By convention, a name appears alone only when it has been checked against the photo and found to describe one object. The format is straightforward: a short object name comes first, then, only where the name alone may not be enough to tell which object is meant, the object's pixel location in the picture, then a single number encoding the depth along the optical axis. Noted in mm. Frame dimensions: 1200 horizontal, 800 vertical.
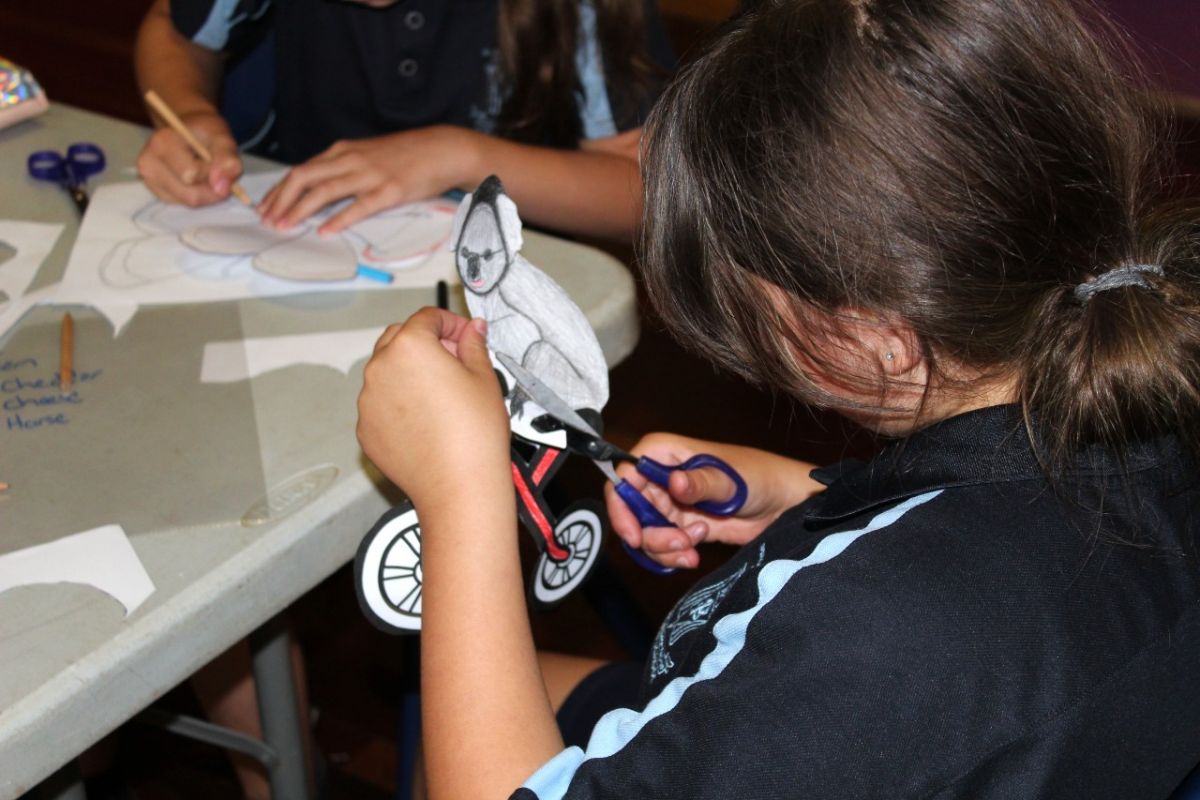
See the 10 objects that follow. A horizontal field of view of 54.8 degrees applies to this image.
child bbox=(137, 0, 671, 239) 1052
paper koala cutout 636
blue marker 870
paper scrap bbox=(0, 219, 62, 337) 824
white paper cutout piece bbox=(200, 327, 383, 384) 768
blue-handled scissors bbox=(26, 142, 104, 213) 992
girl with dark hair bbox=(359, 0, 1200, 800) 480
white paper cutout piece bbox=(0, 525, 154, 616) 595
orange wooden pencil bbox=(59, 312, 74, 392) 753
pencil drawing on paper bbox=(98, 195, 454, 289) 873
